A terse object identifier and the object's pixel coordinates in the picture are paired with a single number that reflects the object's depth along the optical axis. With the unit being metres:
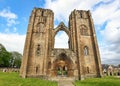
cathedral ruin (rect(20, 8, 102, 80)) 14.65
